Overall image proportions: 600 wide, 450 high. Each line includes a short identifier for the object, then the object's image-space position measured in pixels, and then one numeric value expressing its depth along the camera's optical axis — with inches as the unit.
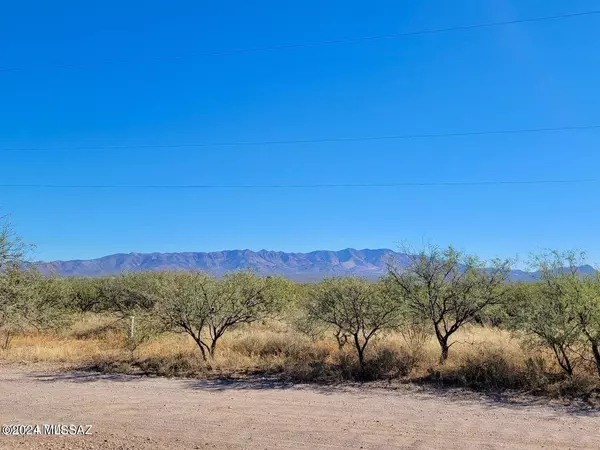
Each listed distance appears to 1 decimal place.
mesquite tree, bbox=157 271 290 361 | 584.4
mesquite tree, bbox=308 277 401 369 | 543.8
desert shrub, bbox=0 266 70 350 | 626.2
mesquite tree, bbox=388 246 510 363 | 547.5
